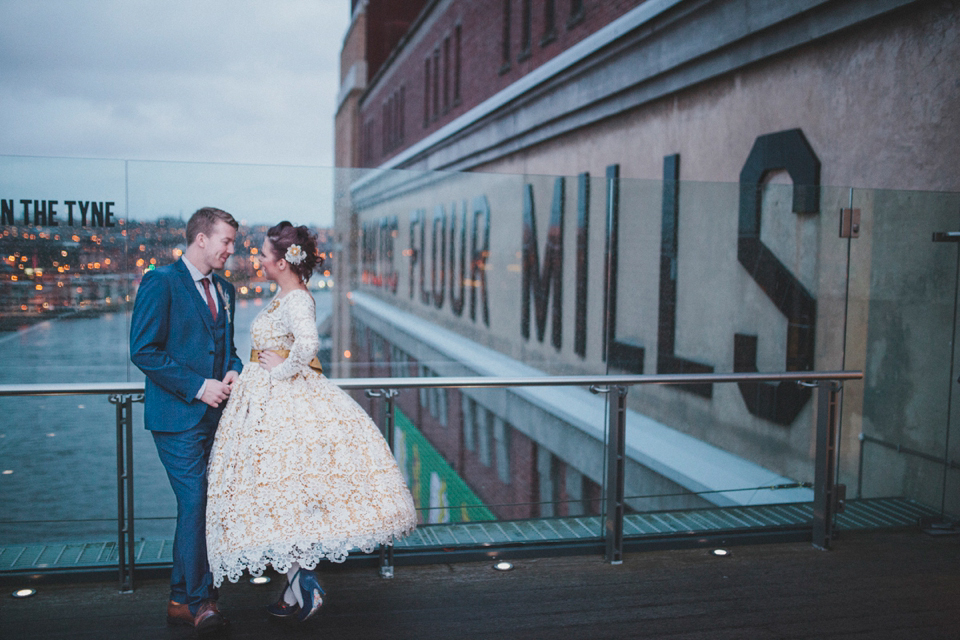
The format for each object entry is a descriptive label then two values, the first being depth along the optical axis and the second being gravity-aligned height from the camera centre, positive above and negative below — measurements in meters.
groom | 3.34 -0.53
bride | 3.30 -0.89
